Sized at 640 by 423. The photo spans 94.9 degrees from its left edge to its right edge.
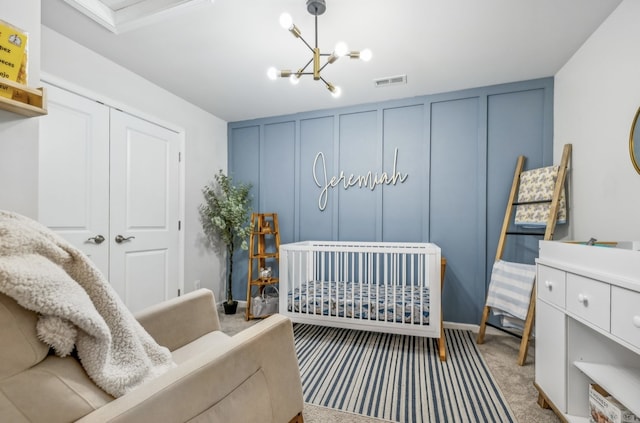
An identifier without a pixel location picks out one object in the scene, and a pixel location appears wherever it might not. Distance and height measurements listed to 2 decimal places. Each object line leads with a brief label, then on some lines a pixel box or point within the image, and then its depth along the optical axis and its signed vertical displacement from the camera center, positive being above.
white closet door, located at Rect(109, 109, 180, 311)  2.46 -0.03
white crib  2.24 -0.75
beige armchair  0.58 -0.44
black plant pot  3.34 -1.14
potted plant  3.34 -0.08
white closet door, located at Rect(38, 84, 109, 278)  1.99 +0.25
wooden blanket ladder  2.16 -0.10
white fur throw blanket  0.62 -0.22
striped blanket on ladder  2.23 -0.63
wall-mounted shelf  0.97 +0.37
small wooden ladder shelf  3.23 -0.50
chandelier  1.51 +0.91
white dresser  1.08 -0.49
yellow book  0.96 +0.52
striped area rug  1.62 -1.12
